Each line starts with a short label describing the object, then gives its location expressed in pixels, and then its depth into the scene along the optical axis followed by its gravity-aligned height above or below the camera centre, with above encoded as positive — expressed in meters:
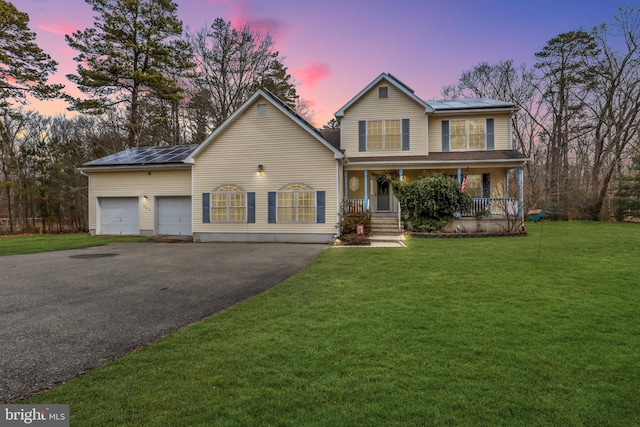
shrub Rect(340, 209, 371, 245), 13.39 -0.44
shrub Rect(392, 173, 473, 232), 14.53 +0.54
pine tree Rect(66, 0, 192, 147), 21.86 +11.86
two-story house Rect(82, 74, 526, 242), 14.22 +2.35
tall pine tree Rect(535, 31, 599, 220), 24.50 +9.62
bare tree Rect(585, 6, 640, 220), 22.89 +8.62
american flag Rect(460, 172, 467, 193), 14.42 +1.22
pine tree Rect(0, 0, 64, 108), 19.08 +9.90
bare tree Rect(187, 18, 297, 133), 25.59 +12.68
